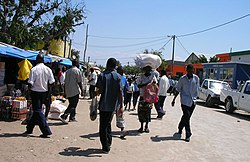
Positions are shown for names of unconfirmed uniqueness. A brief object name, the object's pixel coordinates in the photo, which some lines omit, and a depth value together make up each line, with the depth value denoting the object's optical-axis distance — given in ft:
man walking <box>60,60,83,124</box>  28.17
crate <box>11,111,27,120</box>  27.27
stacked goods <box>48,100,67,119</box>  30.22
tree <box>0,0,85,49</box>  68.44
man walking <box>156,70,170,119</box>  36.99
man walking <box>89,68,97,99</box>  52.50
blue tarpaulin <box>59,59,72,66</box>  64.00
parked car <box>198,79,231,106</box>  61.52
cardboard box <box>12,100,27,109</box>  27.09
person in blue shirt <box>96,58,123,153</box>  19.54
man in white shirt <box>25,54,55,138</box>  21.56
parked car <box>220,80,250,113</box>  47.12
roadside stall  27.37
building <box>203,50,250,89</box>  92.02
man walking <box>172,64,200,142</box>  25.62
